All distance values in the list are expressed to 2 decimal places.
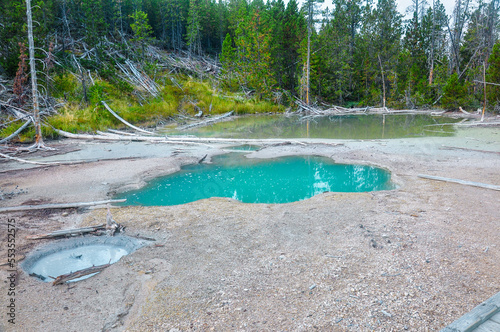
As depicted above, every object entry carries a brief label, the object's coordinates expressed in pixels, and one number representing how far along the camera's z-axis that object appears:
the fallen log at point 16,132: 12.98
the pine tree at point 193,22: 37.50
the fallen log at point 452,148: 11.20
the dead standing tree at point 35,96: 11.69
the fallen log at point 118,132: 16.46
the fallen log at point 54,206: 6.30
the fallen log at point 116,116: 18.45
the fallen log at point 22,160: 10.37
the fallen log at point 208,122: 20.97
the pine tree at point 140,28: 29.52
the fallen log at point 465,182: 7.01
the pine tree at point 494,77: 17.98
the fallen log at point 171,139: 14.06
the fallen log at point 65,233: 5.23
